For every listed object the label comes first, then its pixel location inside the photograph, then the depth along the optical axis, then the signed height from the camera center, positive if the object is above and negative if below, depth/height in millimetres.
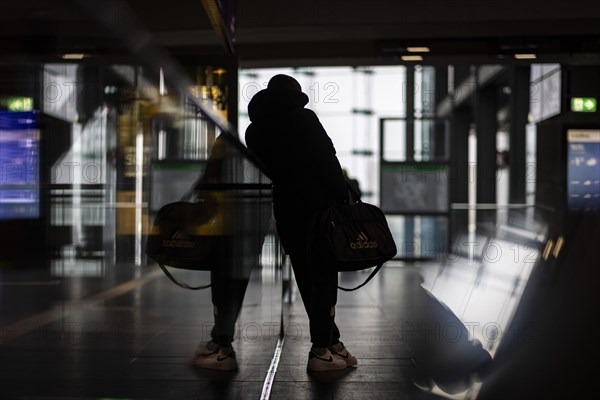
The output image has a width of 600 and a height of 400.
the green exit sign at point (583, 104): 11930 +1094
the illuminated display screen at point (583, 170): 10672 +162
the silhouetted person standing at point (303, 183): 4367 -12
